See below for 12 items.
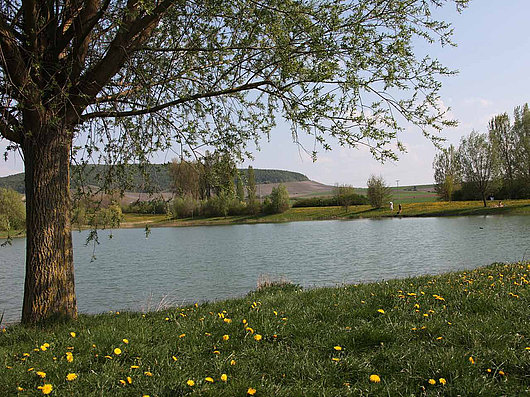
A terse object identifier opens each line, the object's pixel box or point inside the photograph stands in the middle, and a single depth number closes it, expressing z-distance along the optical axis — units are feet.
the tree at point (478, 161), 184.34
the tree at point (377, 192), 225.21
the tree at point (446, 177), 216.95
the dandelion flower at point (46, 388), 9.75
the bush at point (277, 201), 243.19
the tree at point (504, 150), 183.21
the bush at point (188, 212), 234.42
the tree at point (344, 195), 244.59
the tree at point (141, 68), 18.29
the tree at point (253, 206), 242.37
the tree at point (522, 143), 176.65
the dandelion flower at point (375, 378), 10.44
